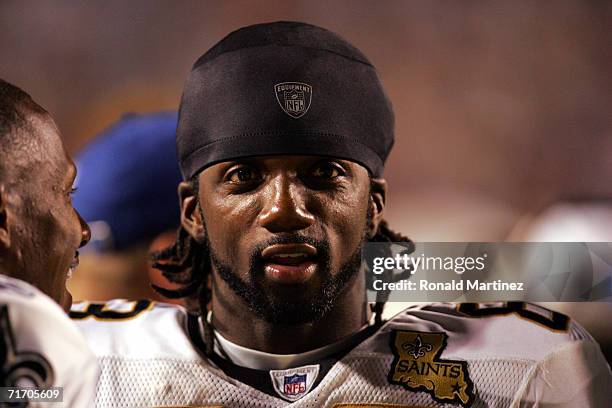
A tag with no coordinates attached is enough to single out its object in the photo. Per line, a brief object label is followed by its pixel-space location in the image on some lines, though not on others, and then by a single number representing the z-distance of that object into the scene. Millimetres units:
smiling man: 4104
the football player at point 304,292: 4330
